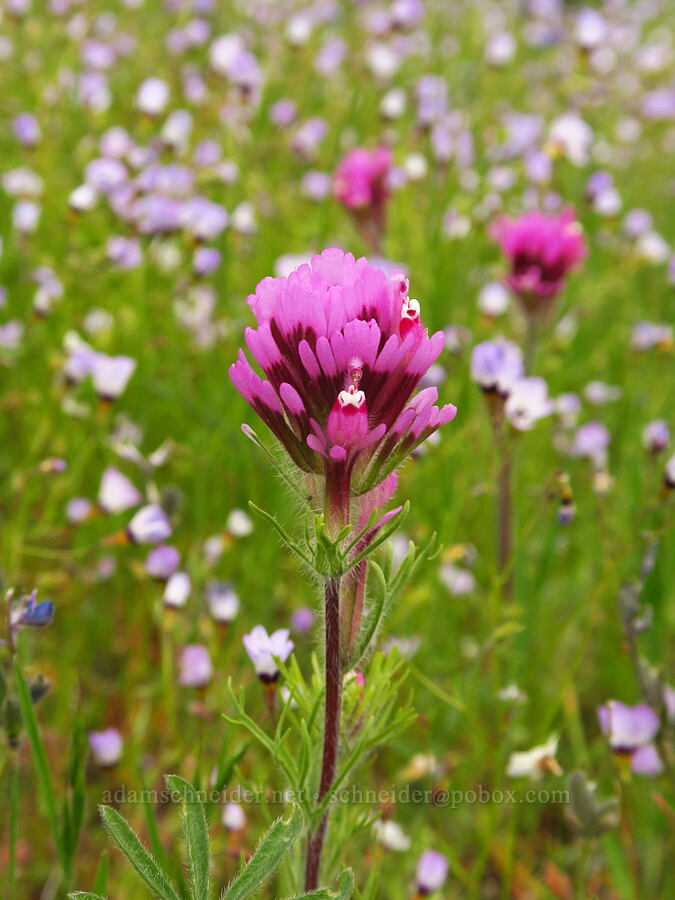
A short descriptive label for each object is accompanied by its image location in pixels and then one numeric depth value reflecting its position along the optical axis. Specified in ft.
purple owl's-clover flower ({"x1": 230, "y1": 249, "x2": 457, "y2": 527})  0.71
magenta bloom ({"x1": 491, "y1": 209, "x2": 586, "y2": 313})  1.32
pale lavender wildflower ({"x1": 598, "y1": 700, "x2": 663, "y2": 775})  1.00
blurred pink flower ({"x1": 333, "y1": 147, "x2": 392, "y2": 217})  1.72
